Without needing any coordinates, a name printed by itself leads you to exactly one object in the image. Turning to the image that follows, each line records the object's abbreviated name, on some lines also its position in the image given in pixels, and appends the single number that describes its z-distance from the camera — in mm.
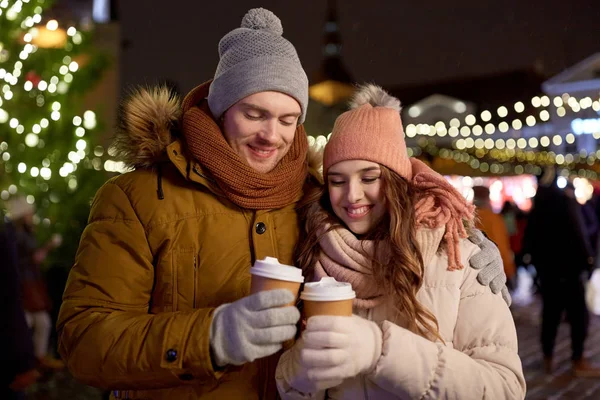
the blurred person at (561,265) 7000
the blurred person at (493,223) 8016
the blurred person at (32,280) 6781
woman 1987
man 1967
